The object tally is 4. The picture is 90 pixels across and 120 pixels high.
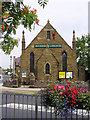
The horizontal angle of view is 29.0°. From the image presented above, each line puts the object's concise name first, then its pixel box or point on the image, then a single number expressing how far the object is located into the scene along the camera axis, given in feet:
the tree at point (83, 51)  140.67
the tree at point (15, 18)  13.10
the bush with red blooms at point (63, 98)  16.88
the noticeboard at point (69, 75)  118.62
